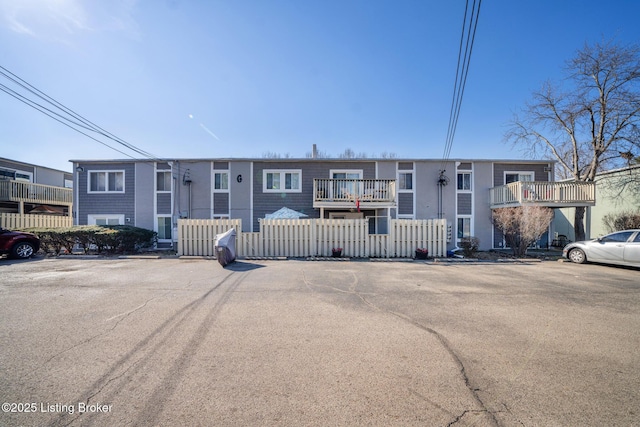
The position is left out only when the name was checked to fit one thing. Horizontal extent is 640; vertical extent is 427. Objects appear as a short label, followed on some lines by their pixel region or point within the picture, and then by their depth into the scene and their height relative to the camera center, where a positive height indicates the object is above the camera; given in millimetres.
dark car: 10484 -927
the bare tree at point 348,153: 33812 +8418
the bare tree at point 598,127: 13711 +4845
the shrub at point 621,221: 14231 -183
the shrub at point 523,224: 12222 -279
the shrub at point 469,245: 13409 -1476
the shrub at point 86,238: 12070 -834
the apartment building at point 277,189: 16375 +1872
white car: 8984 -1147
